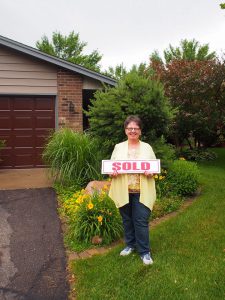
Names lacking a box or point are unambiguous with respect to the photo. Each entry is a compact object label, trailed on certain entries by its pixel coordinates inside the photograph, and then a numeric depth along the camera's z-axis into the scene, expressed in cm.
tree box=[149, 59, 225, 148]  797
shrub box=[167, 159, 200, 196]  493
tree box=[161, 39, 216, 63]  2543
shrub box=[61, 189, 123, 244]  348
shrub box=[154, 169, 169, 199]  475
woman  285
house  728
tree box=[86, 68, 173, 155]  492
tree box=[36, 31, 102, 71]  2882
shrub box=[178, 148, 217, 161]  886
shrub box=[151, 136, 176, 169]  492
